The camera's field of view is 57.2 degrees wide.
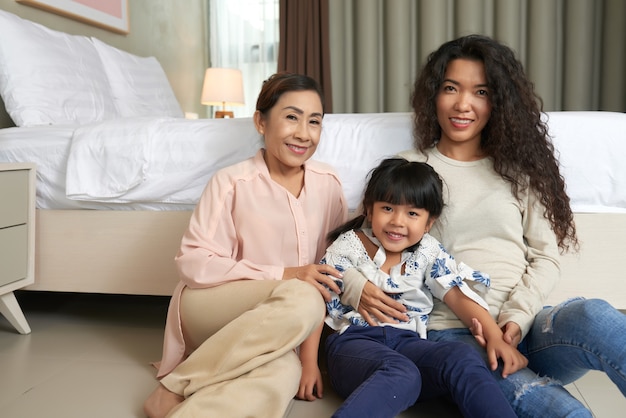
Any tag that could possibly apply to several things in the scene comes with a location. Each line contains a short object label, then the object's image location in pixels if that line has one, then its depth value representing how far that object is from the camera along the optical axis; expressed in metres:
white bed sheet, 1.74
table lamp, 3.59
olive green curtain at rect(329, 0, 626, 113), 3.42
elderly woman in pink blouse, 1.07
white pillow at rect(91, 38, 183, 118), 2.54
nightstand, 1.57
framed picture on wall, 2.47
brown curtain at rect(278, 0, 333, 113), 3.84
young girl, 1.01
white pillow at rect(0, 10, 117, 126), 1.99
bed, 1.44
